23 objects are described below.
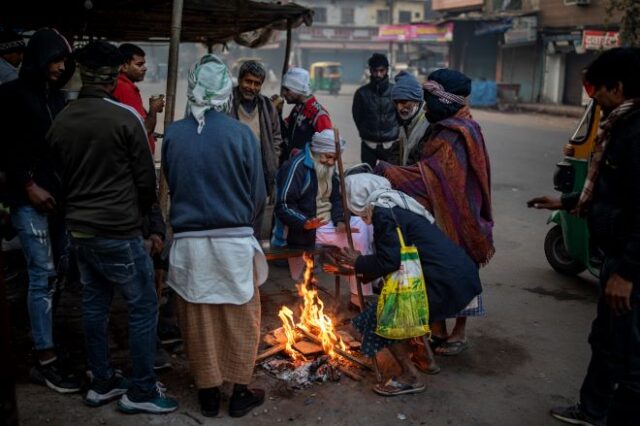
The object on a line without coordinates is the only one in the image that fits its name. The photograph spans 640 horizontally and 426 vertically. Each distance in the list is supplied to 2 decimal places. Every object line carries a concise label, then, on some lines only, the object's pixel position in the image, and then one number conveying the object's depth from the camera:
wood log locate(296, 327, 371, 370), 4.11
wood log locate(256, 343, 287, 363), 4.14
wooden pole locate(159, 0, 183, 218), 4.25
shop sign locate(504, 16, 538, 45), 29.62
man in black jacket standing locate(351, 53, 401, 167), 7.57
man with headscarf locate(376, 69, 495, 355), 4.11
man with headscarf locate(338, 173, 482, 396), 3.77
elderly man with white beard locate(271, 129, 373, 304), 4.79
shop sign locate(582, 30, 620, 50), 23.30
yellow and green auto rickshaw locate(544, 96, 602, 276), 5.54
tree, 14.72
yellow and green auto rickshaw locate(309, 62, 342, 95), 42.78
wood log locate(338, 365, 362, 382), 3.97
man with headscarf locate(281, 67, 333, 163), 6.08
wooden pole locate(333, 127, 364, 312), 4.04
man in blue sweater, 3.24
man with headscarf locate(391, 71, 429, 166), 5.24
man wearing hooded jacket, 3.47
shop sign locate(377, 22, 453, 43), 37.35
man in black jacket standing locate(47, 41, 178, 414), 3.12
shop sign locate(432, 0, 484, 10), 37.98
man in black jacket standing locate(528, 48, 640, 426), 2.92
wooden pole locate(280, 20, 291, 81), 7.40
